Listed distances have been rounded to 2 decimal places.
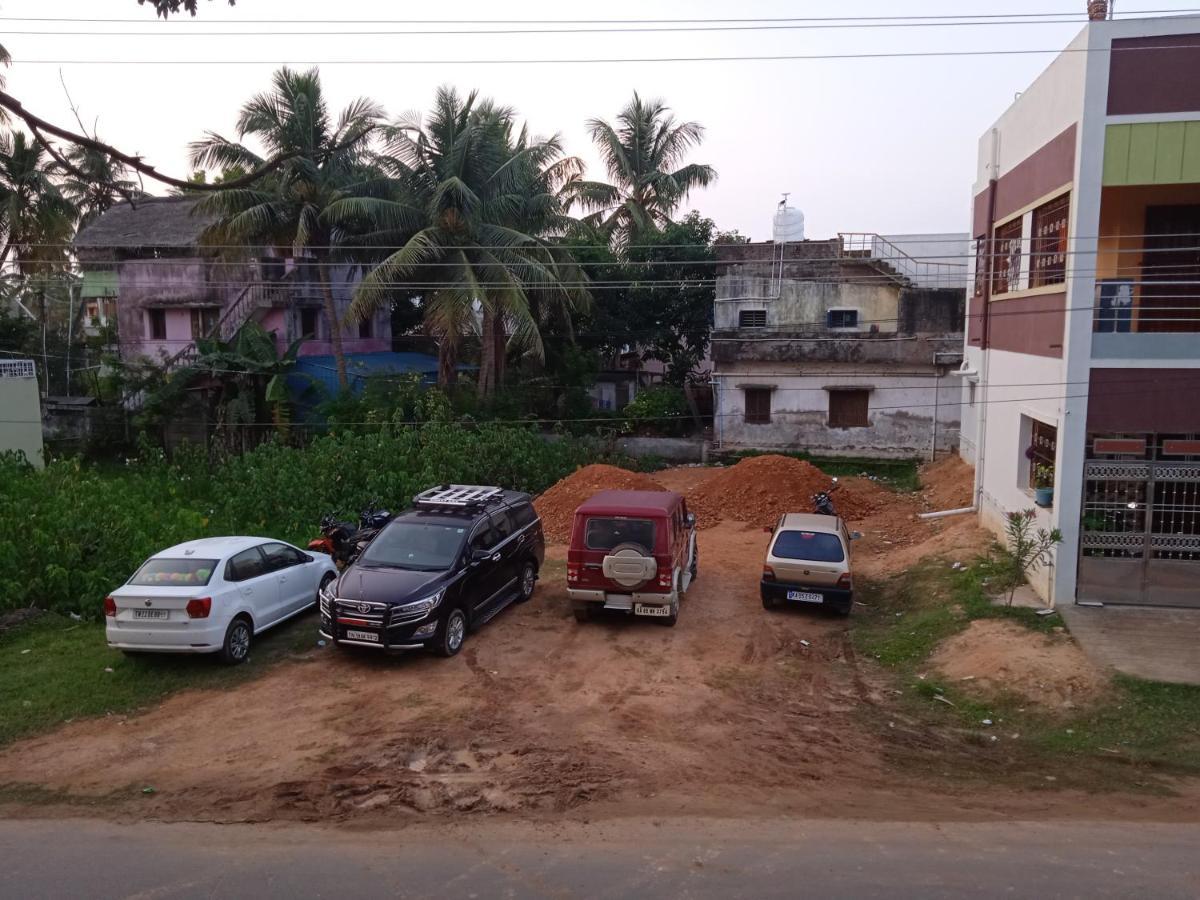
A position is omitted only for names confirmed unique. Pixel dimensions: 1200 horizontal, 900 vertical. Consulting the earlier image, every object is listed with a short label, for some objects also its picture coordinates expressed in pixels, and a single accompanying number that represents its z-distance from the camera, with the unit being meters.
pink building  32.16
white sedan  10.94
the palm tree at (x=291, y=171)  27.28
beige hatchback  13.91
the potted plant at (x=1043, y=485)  13.45
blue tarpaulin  30.28
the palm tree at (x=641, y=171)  36.72
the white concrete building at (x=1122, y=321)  12.22
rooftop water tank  33.56
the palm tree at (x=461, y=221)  26.39
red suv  12.66
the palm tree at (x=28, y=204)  30.72
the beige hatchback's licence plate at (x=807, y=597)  14.00
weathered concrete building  27.20
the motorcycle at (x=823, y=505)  19.83
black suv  11.18
